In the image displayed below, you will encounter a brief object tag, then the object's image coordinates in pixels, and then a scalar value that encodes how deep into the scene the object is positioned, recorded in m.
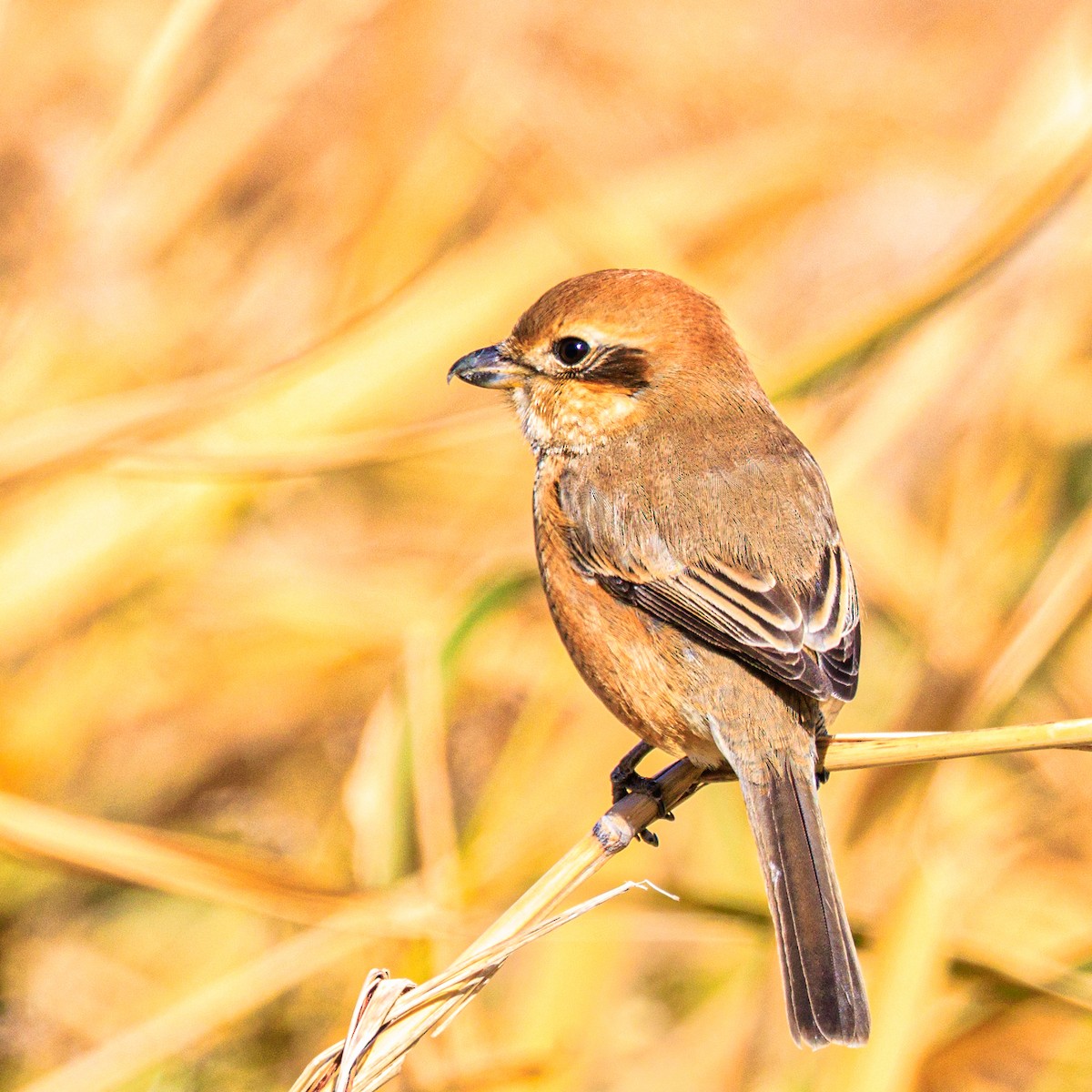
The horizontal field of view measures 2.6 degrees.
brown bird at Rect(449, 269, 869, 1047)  5.63
